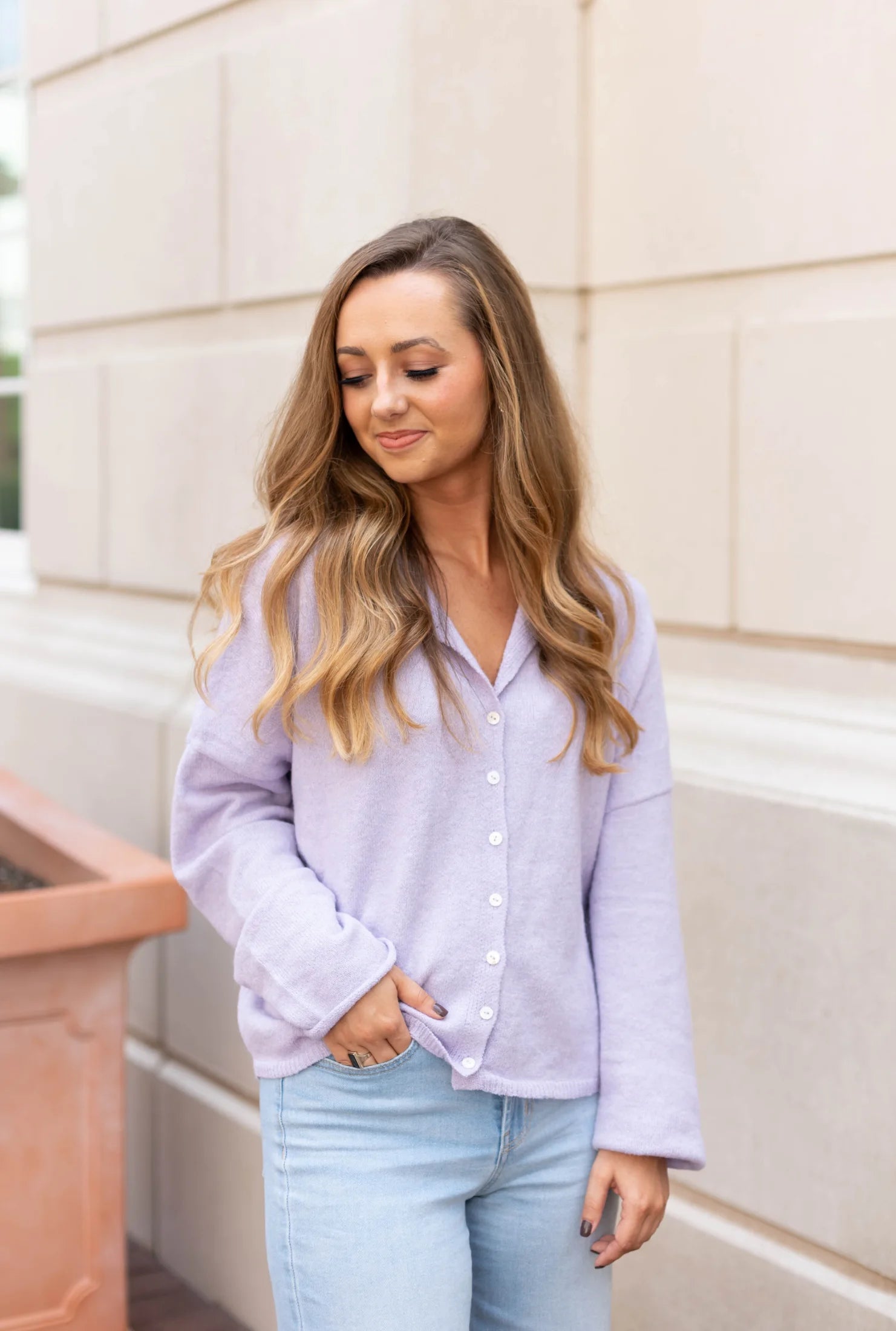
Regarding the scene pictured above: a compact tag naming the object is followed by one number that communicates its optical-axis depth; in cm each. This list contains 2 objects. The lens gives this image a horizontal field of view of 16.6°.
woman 270
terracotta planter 359
